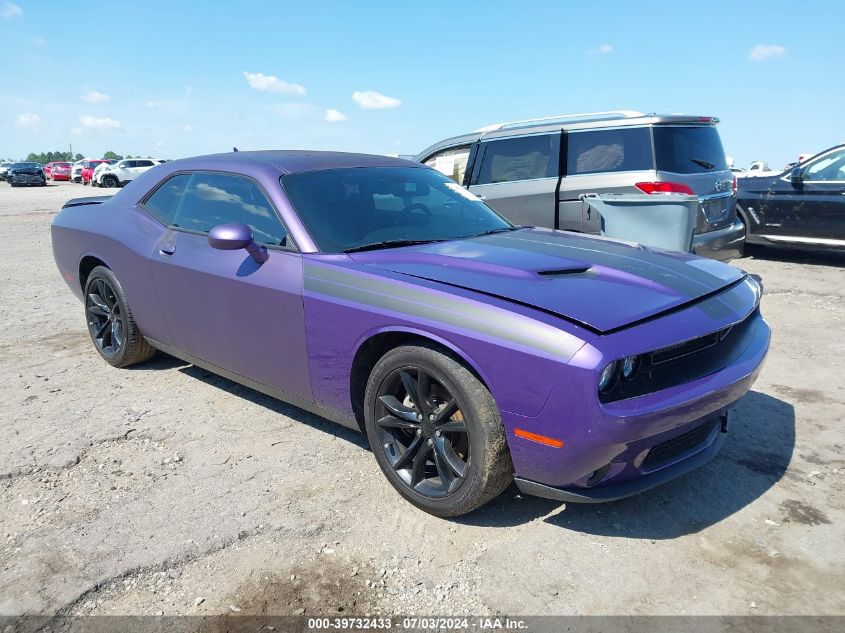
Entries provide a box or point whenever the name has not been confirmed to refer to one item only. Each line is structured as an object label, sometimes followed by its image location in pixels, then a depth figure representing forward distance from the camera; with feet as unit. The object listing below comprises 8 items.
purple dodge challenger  7.89
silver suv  20.26
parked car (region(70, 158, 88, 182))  137.28
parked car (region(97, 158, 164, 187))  111.34
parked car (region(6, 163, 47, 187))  129.29
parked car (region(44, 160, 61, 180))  160.40
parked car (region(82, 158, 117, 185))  130.82
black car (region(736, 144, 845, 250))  27.76
